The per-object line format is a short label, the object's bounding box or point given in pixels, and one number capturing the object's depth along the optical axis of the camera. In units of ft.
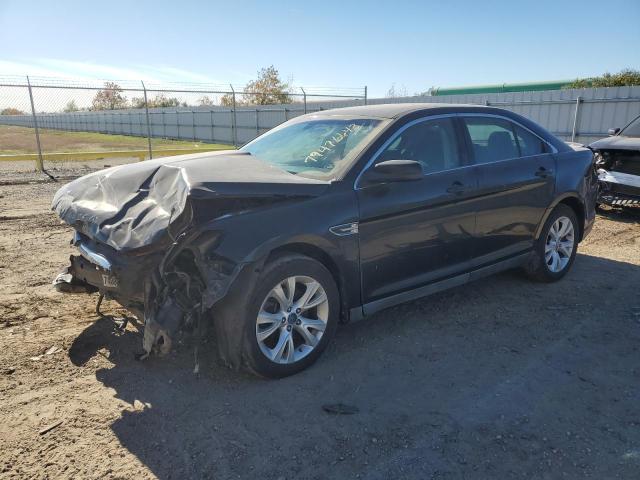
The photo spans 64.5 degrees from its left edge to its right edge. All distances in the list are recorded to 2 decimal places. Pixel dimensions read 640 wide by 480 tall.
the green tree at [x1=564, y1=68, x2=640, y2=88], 67.51
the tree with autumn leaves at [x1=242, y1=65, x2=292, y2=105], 152.05
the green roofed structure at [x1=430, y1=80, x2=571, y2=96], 78.43
